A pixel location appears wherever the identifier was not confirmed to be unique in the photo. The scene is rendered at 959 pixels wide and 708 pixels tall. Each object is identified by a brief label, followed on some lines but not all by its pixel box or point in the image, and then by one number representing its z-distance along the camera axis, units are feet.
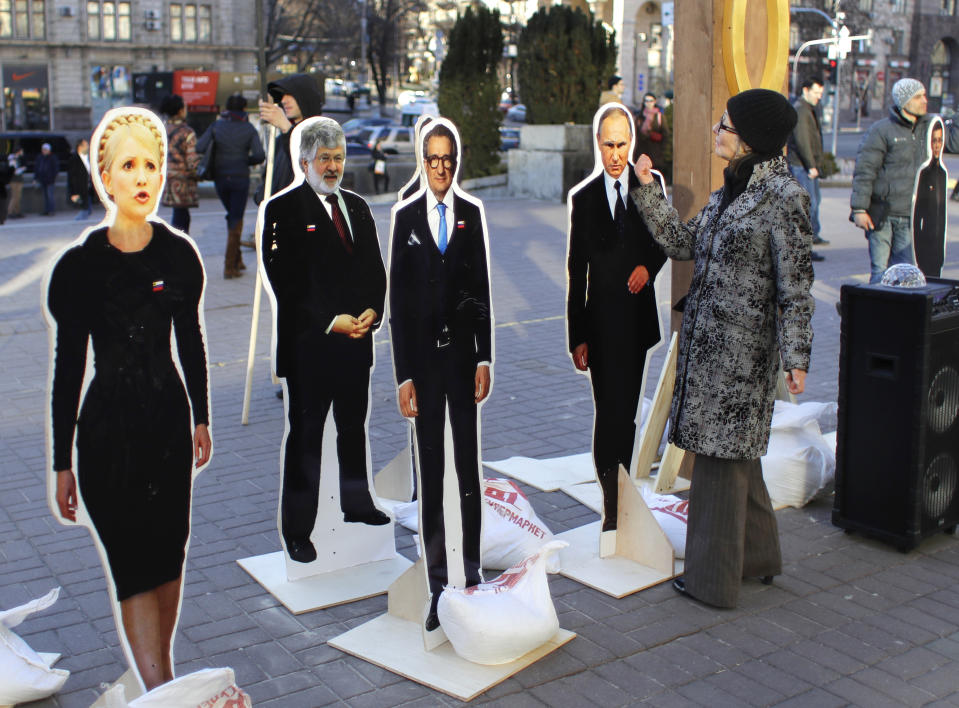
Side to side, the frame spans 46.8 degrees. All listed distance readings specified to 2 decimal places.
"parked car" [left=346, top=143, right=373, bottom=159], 99.95
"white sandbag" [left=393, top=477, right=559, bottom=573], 15.98
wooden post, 18.70
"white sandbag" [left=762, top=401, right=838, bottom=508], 18.58
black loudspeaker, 15.99
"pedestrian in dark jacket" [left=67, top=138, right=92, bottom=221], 71.77
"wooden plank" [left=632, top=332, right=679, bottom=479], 18.47
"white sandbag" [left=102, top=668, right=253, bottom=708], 10.80
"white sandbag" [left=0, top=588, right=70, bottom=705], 11.93
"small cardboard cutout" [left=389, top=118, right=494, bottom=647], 13.62
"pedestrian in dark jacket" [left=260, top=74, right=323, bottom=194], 18.88
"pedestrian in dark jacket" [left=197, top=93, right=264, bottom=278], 38.11
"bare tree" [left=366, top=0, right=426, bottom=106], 202.39
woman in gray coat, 13.88
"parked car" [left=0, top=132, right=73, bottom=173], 89.56
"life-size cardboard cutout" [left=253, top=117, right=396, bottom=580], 14.07
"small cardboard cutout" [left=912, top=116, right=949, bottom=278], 27.63
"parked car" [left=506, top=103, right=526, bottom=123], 149.79
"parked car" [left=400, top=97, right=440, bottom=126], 133.44
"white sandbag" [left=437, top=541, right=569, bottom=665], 12.89
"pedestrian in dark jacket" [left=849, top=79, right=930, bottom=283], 28.19
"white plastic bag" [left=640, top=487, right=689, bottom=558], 16.61
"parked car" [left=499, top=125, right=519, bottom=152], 106.62
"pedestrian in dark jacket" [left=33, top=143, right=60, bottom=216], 71.46
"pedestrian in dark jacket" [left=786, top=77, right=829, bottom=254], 41.11
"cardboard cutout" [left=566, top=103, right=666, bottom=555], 15.81
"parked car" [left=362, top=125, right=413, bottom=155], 110.83
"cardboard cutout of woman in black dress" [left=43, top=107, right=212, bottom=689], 10.62
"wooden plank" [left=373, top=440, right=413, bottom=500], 18.37
